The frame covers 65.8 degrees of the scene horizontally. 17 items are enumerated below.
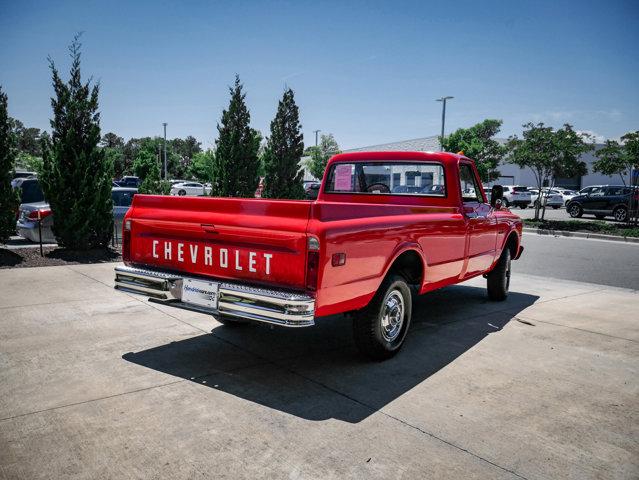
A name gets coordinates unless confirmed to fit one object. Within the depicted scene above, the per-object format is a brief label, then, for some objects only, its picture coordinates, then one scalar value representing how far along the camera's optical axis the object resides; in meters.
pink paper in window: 6.03
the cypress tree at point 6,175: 9.22
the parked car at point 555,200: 34.12
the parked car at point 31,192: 13.38
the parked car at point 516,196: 32.75
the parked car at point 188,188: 39.80
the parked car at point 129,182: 36.75
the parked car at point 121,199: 12.02
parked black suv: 22.77
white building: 49.12
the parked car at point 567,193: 39.94
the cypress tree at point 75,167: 9.68
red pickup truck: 3.47
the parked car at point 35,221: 10.55
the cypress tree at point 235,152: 14.34
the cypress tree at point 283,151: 16.53
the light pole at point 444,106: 31.14
